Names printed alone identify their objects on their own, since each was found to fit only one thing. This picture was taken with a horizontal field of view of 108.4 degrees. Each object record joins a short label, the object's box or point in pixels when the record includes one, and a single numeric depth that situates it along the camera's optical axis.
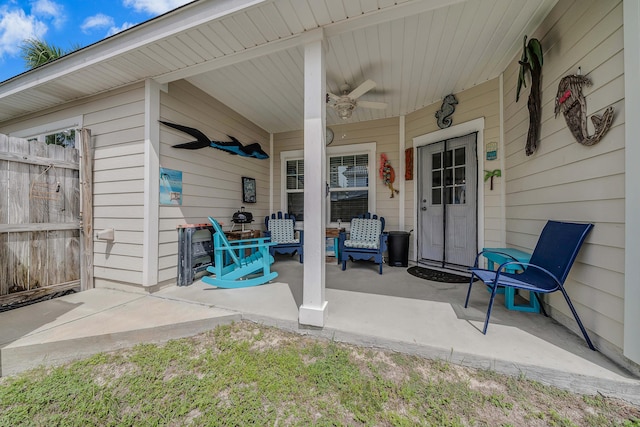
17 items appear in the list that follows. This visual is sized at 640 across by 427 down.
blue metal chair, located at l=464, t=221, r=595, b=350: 1.60
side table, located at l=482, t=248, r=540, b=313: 2.07
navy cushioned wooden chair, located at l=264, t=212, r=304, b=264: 4.34
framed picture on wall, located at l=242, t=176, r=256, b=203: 4.11
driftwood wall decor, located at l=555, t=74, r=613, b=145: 1.50
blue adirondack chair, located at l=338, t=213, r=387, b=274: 3.43
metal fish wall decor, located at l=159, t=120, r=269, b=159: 2.95
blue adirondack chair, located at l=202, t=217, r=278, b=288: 2.68
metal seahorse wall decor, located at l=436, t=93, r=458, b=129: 3.45
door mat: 3.06
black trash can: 3.83
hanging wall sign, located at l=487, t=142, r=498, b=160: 3.02
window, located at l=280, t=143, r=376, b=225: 4.44
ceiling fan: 3.01
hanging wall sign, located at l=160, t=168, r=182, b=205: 2.71
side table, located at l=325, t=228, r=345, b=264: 4.21
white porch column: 1.90
